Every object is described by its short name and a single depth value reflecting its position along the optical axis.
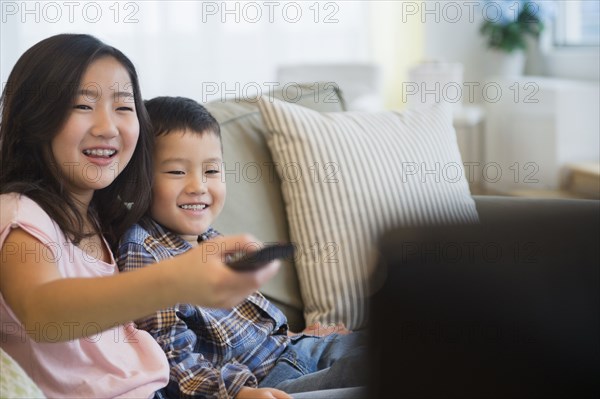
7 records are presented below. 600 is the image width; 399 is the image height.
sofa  1.64
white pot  4.43
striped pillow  1.65
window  4.04
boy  1.19
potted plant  4.29
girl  0.97
